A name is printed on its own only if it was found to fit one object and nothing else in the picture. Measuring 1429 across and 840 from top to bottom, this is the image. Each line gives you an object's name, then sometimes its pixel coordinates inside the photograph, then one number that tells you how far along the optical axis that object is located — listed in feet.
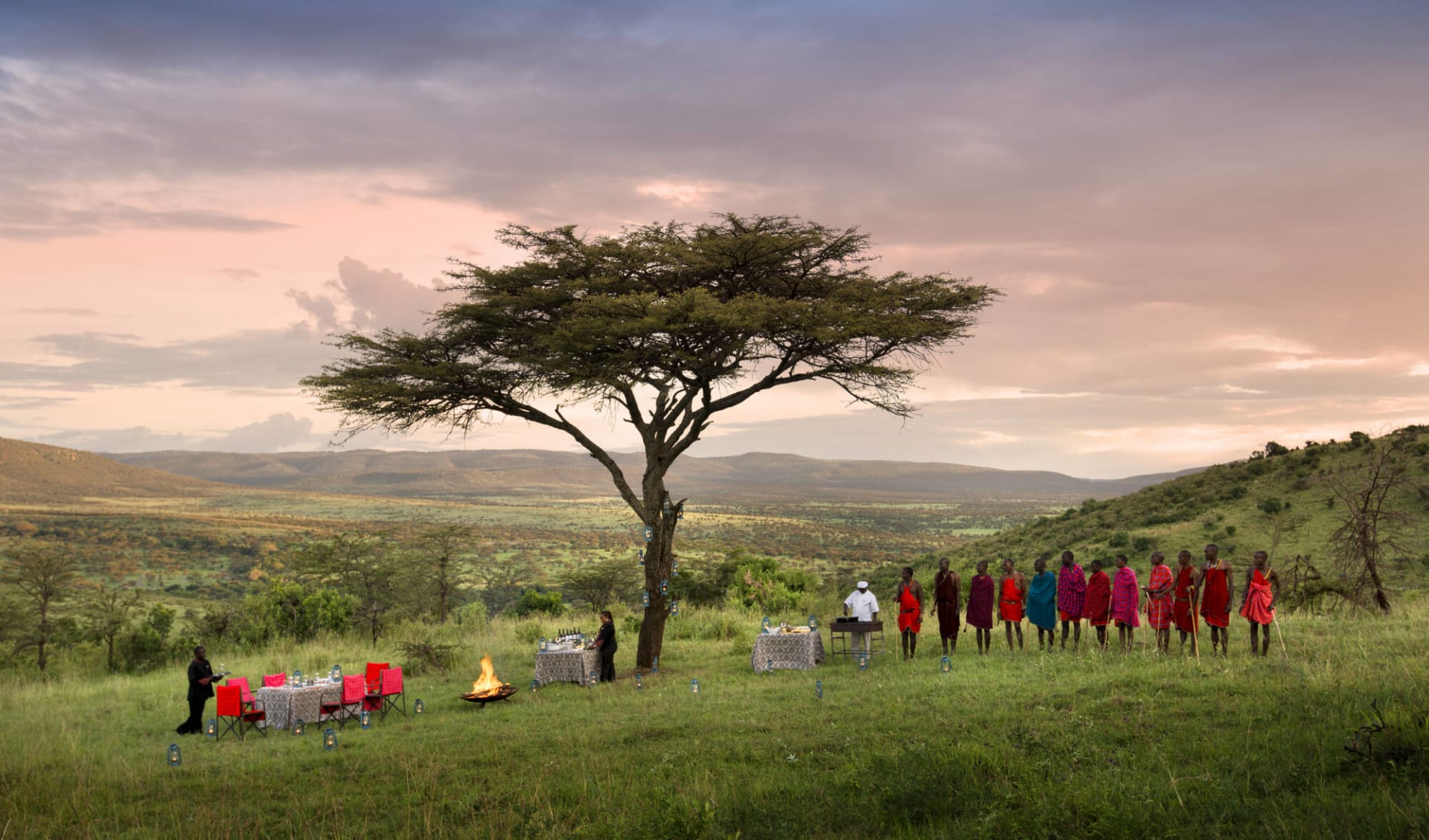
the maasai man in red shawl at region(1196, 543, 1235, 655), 46.80
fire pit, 49.21
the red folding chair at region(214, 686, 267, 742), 45.32
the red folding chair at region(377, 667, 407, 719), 48.34
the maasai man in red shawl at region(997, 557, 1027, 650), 55.52
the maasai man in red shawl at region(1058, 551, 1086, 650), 53.57
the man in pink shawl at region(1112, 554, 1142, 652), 50.65
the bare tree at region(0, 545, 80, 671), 93.56
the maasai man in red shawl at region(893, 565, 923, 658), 55.06
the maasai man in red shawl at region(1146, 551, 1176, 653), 49.49
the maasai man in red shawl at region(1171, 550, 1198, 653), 48.49
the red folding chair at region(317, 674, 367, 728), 46.75
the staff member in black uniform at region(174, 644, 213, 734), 47.42
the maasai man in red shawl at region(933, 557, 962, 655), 54.65
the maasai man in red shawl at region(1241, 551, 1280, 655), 45.65
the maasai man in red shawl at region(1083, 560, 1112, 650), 52.29
